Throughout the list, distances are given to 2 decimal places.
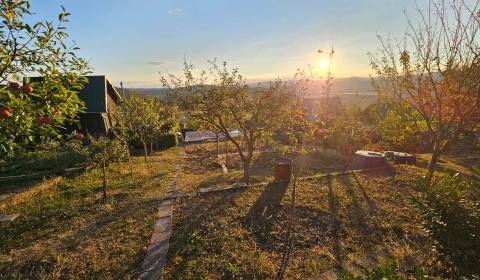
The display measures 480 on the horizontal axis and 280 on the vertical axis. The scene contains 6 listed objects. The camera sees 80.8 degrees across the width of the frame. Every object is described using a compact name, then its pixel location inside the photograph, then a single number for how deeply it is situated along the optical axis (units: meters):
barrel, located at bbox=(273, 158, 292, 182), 9.89
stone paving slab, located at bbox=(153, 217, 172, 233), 6.48
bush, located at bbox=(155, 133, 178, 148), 22.22
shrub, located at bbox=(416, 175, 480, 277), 2.69
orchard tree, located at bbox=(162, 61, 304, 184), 8.98
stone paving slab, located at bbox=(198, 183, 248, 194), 8.98
